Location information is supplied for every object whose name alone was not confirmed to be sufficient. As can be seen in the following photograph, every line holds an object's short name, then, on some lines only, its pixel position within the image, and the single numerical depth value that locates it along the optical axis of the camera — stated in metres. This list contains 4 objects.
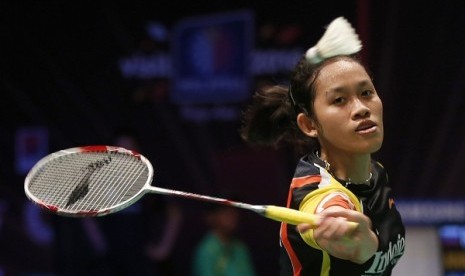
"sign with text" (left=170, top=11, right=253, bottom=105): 10.68
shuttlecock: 4.85
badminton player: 4.41
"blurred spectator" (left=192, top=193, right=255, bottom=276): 10.62
